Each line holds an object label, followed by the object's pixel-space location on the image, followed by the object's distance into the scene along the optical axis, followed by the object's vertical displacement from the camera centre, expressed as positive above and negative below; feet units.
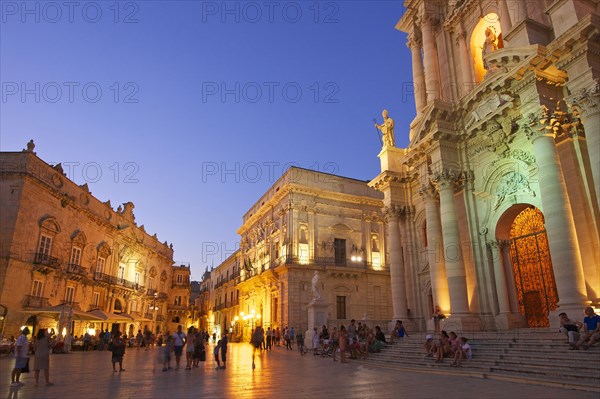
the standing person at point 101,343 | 79.97 -2.93
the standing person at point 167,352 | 37.63 -2.20
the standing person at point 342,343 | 43.75 -1.86
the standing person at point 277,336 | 86.43 -2.10
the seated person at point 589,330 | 27.07 -0.54
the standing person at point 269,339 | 74.64 -2.31
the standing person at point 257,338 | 40.67 -1.19
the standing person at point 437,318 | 46.34 +0.59
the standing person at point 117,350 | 36.45 -1.90
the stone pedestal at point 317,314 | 68.59 +1.78
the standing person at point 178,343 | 39.37 -1.54
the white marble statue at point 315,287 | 71.15 +6.50
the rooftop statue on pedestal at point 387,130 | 64.18 +29.16
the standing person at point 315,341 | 57.89 -2.32
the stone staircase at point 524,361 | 24.80 -2.69
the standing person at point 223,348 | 40.11 -2.05
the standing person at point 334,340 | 47.34 -1.73
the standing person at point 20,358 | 26.73 -1.86
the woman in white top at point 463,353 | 33.04 -2.28
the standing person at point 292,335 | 82.87 -1.86
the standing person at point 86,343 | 78.95 -2.76
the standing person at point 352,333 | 47.37 -0.98
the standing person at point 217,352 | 38.91 -2.36
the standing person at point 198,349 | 41.60 -2.22
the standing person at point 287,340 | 74.97 -2.58
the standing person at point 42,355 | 26.99 -1.68
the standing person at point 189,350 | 38.70 -2.11
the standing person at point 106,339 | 83.16 -2.20
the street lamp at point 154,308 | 136.74 +6.13
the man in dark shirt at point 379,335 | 48.21 -1.21
